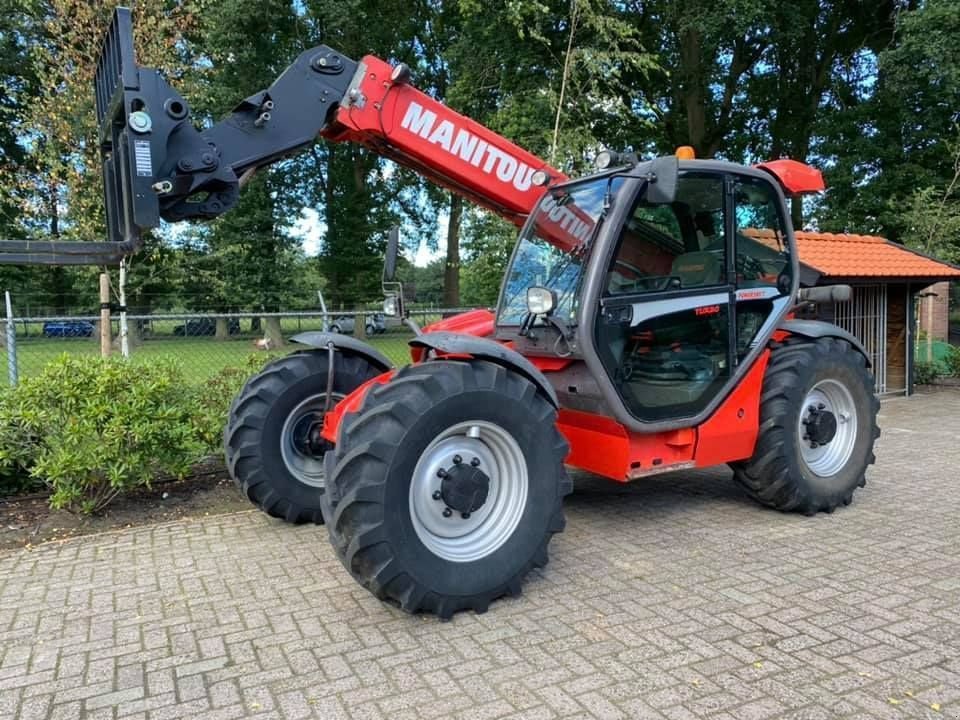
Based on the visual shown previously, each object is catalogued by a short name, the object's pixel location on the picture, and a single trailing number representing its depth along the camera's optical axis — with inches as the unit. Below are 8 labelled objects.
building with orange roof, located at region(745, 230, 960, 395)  420.5
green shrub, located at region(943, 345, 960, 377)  526.0
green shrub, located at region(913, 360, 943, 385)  510.0
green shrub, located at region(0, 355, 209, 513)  201.2
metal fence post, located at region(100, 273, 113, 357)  284.8
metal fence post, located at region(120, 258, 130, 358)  270.3
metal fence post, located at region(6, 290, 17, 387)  248.7
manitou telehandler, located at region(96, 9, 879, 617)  137.9
